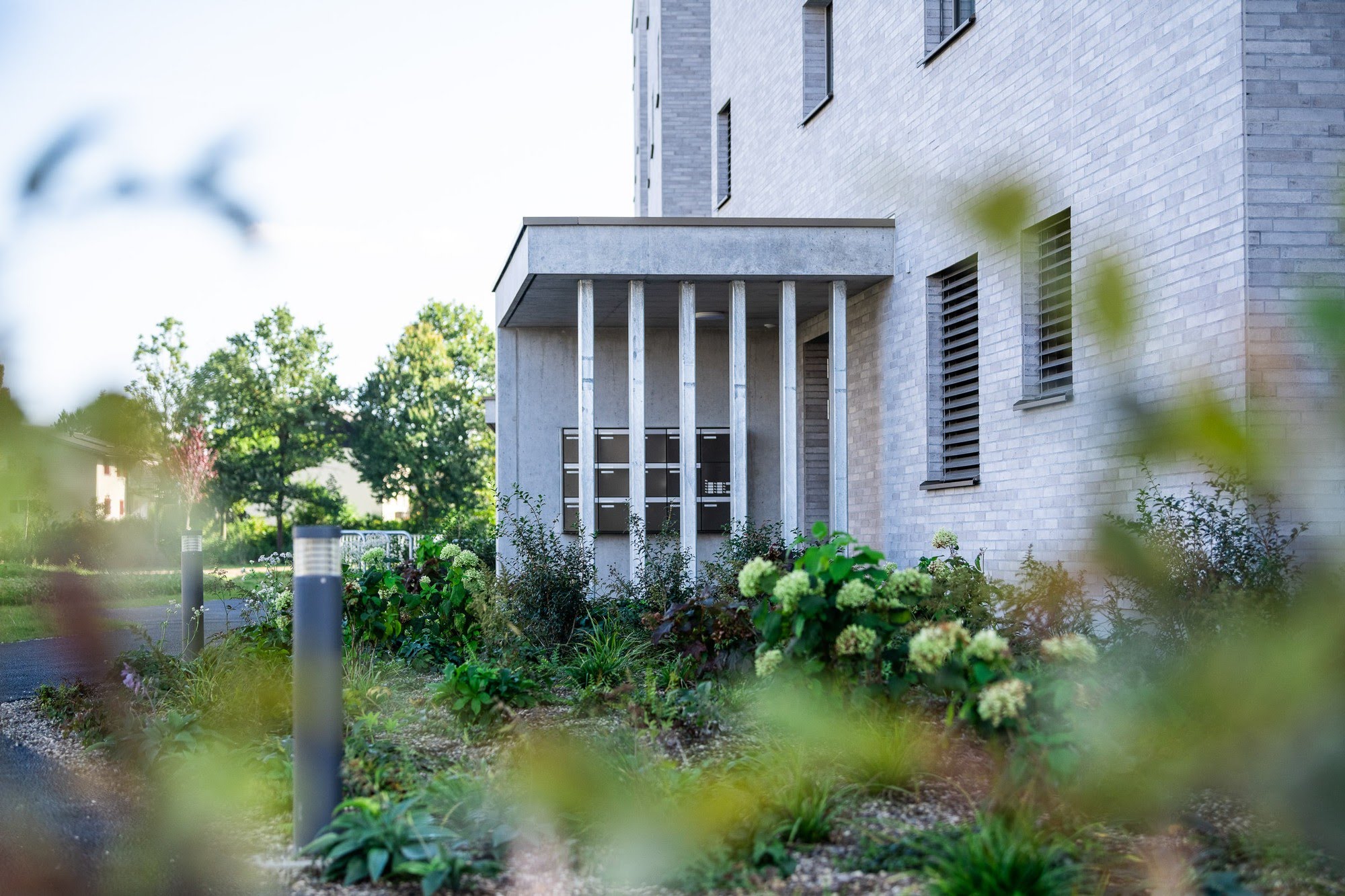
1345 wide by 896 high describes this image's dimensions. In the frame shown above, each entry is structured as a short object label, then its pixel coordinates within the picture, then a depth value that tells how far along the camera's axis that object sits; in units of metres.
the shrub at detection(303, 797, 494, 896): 3.62
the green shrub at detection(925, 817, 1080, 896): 3.21
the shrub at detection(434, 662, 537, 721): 5.98
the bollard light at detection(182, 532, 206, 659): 6.73
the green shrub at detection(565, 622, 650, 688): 7.13
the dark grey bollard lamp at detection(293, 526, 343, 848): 3.92
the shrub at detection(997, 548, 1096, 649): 5.93
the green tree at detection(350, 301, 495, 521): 48.84
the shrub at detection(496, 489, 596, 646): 8.86
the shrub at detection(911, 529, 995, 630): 6.51
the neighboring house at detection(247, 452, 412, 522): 46.59
